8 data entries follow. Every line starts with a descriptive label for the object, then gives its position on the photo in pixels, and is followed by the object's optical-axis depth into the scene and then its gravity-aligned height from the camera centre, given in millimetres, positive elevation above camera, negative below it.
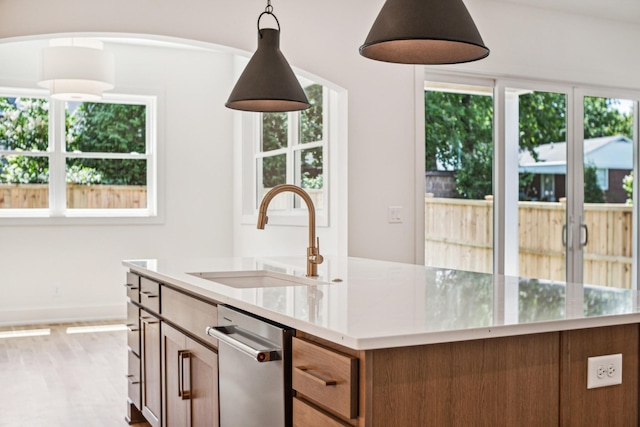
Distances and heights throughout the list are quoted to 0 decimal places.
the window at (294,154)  5667 +415
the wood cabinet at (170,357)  2479 -638
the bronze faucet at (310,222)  2793 -88
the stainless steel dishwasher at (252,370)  1827 -473
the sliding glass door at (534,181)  5297 +149
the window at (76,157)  7098 +447
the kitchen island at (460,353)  1518 -351
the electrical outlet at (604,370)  1790 -433
